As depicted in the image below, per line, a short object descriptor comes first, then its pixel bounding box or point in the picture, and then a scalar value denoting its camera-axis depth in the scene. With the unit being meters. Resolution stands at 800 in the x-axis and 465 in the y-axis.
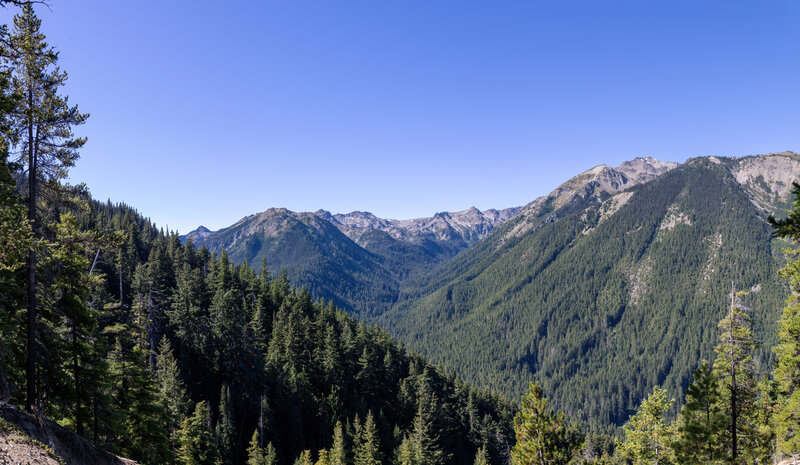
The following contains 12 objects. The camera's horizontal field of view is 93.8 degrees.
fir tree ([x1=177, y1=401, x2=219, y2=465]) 32.41
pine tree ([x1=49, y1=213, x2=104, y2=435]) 17.36
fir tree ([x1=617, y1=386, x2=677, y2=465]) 24.44
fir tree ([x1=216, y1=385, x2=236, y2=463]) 46.12
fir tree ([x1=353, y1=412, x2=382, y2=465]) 44.78
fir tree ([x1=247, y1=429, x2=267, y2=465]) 38.67
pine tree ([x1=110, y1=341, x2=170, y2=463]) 23.06
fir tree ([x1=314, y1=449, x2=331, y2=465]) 36.53
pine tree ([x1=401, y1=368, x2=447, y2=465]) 47.25
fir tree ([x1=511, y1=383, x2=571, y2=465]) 18.30
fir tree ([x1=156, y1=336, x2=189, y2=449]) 33.09
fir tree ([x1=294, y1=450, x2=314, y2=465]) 35.14
